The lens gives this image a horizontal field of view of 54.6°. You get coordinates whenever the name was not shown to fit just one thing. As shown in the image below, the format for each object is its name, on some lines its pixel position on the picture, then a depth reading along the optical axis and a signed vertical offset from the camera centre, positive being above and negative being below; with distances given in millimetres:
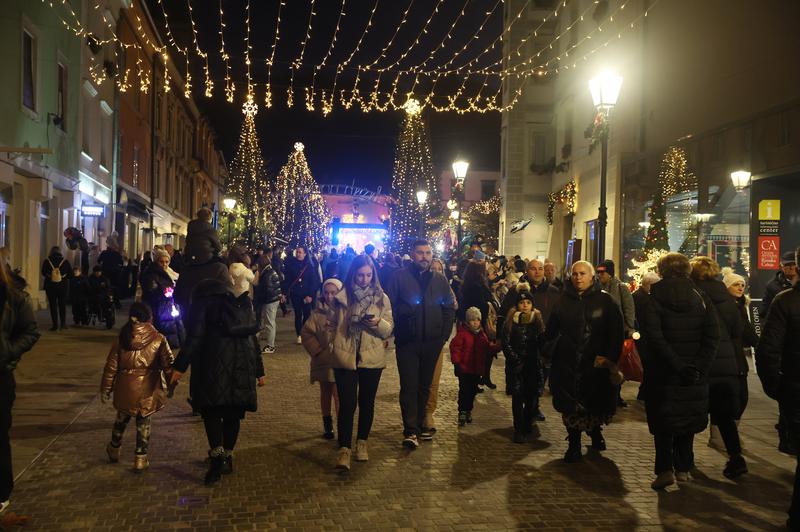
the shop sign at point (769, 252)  14648 +300
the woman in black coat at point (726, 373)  6391 -870
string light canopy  19734 +7536
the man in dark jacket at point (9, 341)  4938 -554
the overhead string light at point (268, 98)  17734 +3732
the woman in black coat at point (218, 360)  6039 -799
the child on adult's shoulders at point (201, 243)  10008 +197
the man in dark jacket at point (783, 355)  5277 -595
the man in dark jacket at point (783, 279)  9845 -147
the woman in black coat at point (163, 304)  10703 -646
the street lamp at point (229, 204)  35125 +2484
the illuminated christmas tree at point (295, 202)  63156 +4800
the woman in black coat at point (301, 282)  14531 -431
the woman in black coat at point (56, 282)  15391 -523
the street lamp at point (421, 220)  46497 +2542
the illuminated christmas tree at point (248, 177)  51719 +5617
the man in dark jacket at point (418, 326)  7375 -618
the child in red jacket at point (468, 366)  8375 -1114
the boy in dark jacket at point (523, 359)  7746 -978
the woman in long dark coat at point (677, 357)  5967 -698
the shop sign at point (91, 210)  22973 +1378
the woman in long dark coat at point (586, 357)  6777 -812
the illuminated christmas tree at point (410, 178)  50406 +5578
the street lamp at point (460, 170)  22459 +2707
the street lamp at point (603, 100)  11969 +2596
